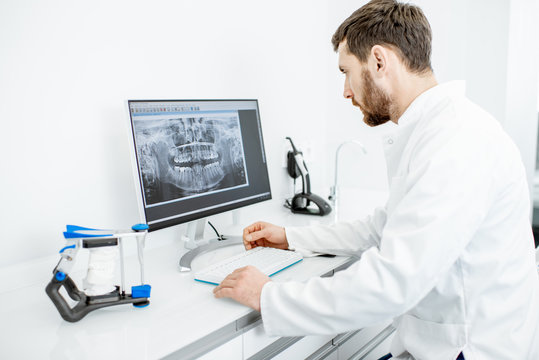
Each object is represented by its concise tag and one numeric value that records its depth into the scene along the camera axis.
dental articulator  0.94
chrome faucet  2.09
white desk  0.84
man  0.86
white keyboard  1.17
